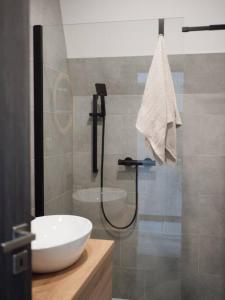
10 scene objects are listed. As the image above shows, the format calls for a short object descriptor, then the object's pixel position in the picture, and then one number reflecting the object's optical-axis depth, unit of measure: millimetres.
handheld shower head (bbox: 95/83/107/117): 2262
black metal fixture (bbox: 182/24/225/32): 1931
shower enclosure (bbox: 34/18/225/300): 2182
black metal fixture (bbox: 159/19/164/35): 2008
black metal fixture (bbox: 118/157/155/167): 2188
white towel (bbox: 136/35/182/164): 1810
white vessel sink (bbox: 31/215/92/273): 1064
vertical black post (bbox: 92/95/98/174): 2291
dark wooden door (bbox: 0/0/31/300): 697
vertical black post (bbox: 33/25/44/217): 1993
